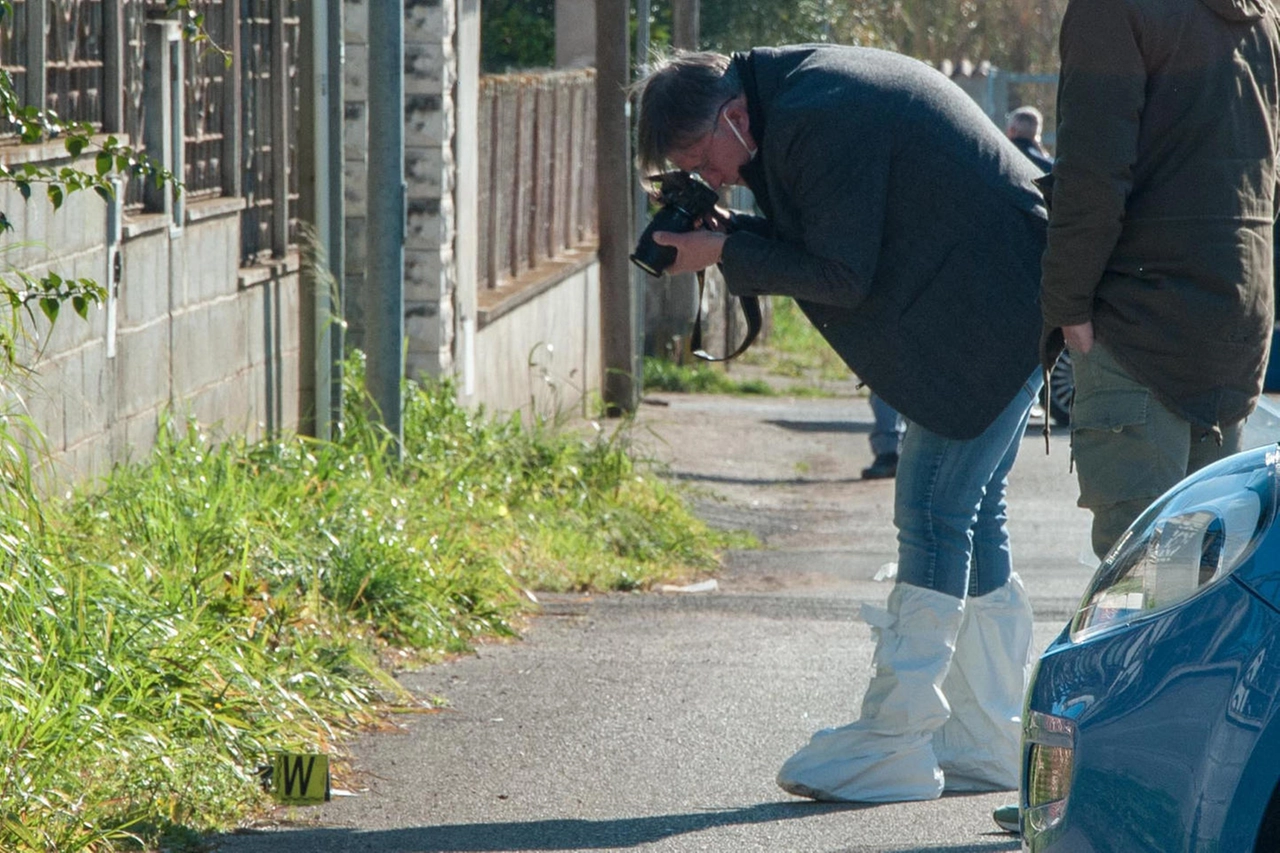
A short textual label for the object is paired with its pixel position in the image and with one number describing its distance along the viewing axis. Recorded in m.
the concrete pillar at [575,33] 30.00
